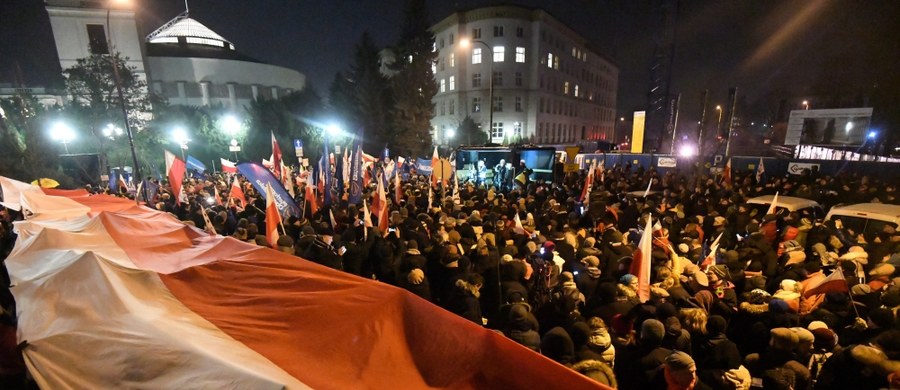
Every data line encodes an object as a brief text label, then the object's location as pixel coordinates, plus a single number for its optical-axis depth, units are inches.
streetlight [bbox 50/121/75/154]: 1109.1
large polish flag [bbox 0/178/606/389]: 99.9
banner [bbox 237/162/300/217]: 298.5
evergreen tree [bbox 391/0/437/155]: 1505.9
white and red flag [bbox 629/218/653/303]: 188.7
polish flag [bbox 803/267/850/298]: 171.9
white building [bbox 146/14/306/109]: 1888.5
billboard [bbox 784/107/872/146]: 1318.9
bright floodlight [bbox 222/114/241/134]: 1470.2
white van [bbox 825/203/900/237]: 285.0
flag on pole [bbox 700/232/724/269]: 231.0
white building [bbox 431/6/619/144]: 2192.4
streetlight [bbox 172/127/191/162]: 1221.6
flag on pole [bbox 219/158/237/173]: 508.0
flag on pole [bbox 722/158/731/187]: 558.6
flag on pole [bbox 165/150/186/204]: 385.7
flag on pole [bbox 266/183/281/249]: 267.7
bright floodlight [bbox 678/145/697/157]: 774.3
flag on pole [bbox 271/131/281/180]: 415.2
